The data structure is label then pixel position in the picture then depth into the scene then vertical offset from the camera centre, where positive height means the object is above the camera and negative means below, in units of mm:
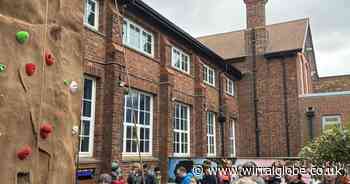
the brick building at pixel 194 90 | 9984 +1852
